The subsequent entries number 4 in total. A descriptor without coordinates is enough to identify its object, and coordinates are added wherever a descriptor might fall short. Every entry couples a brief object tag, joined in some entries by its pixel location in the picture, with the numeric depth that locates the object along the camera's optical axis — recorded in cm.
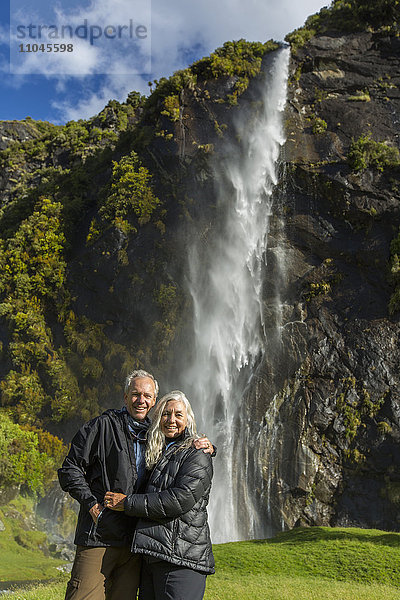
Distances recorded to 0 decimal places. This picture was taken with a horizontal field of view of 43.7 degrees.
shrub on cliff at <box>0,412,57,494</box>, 2500
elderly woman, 380
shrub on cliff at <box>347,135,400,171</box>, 2592
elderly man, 407
